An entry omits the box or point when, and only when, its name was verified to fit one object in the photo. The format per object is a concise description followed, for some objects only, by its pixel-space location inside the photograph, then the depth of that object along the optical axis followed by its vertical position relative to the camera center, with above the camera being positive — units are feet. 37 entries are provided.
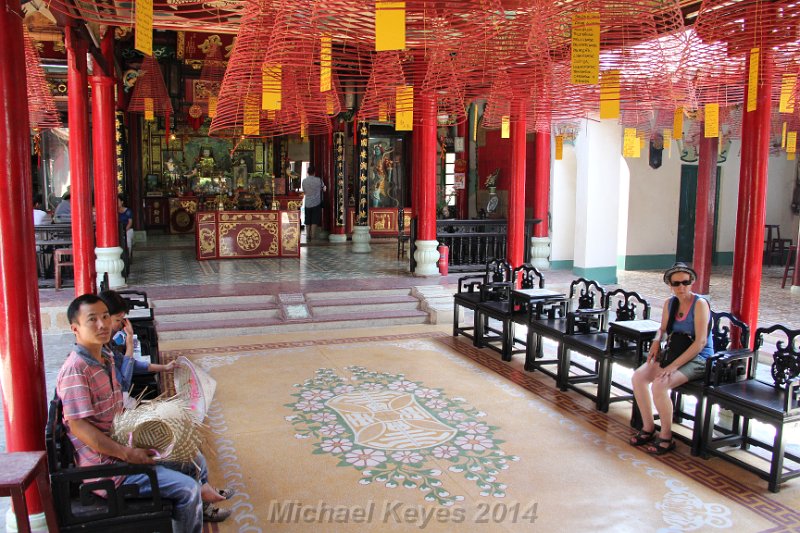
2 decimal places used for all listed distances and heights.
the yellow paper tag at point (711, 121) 16.41 +1.52
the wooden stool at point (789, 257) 30.39 -3.62
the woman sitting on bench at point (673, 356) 12.13 -3.35
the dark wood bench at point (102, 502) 7.42 -3.81
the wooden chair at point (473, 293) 20.13 -3.69
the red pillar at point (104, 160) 24.34 +0.69
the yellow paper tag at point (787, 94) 15.01 +2.03
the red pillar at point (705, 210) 26.68 -1.22
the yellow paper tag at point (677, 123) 20.56 +1.81
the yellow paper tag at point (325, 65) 13.03 +2.31
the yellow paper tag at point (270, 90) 14.19 +1.96
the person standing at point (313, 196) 42.14 -1.12
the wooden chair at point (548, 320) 16.34 -3.64
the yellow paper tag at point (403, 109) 16.26 +1.76
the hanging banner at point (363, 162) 39.86 +1.06
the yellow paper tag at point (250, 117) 16.84 +1.63
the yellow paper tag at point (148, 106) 28.43 +3.17
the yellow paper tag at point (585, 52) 10.85 +2.15
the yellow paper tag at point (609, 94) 13.82 +1.90
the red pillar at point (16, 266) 8.59 -1.18
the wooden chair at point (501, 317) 18.27 -3.98
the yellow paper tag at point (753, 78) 12.13 +1.93
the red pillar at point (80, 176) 21.34 +0.07
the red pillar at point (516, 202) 27.81 -0.97
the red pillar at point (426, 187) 27.32 -0.33
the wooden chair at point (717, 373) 11.60 -3.51
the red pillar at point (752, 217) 14.23 -0.81
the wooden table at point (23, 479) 6.54 -3.10
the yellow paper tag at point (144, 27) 9.28 +2.20
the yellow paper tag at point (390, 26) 8.99 +2.13
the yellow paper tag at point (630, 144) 20.76 +1.16
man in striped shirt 7.75 -2.85
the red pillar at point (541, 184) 31.45 -0.22
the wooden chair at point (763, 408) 10.53 -3.77
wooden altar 32.48 -2.83
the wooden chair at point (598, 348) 14.06 -3.73
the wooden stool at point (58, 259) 24.29 -3.04
